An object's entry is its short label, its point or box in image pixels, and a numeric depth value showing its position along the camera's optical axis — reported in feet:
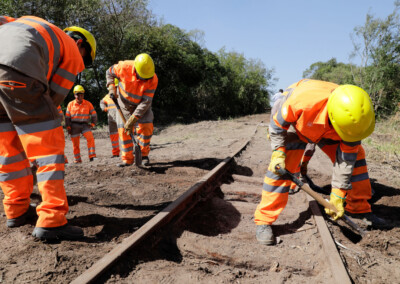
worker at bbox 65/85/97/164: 23.29
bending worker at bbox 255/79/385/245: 8.15
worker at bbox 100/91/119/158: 19.83
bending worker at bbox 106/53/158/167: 16.47
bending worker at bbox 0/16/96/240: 6.89
